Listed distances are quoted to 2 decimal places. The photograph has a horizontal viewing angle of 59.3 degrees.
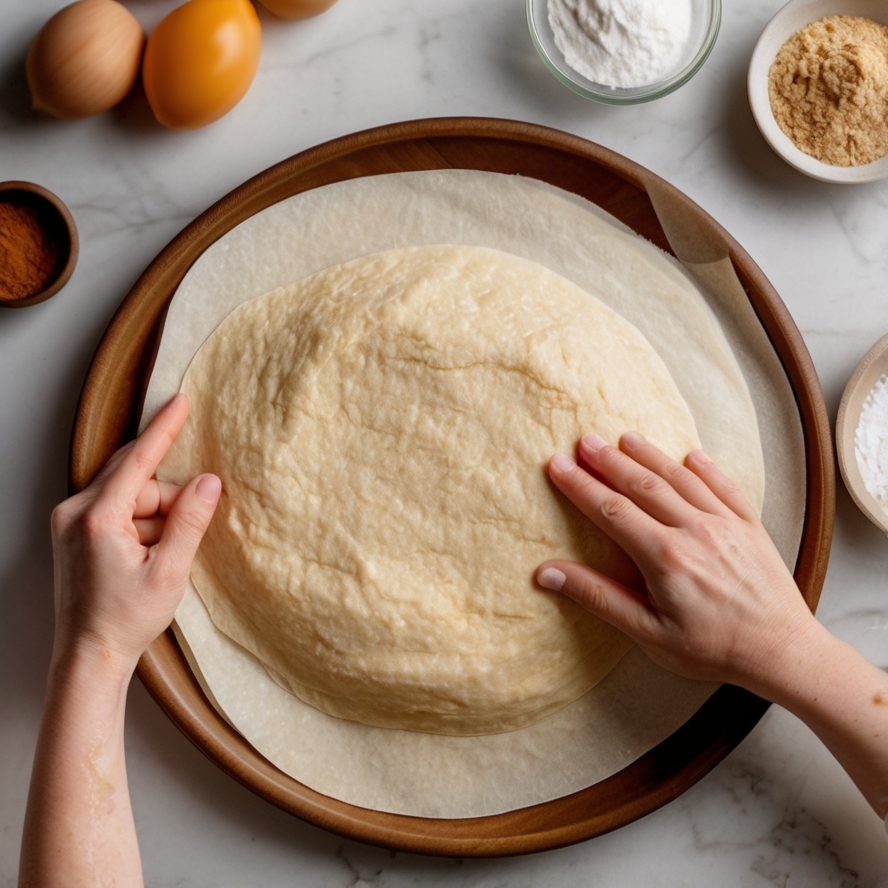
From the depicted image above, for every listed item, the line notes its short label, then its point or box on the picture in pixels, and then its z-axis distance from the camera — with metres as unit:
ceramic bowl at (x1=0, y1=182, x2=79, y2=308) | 1.23
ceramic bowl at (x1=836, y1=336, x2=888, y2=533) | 1.24
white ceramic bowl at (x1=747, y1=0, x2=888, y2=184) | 1.26
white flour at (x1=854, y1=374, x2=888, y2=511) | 1.27
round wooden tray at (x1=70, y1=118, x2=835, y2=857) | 1.19
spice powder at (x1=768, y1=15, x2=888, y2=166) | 1.23
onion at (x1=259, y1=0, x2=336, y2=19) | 1.24
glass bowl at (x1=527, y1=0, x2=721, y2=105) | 1.26
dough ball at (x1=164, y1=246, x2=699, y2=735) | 1.12
